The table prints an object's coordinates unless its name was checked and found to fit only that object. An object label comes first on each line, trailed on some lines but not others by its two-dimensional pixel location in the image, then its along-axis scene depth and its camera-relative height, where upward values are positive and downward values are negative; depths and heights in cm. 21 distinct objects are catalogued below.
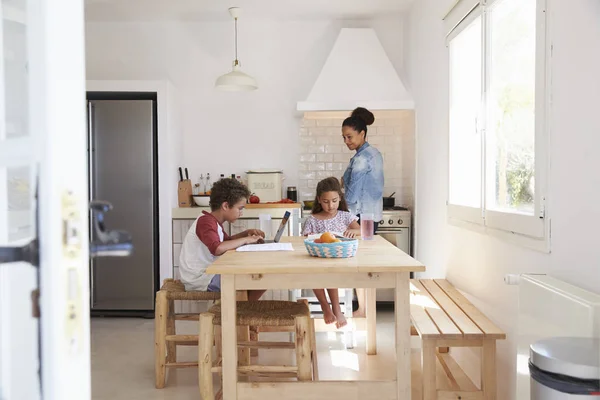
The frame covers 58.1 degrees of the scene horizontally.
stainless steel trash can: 132 -48
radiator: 148 -41
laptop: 294 -28
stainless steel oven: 485 -43
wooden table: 228 -50
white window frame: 205 +4
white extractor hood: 475 +90
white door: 69 -2
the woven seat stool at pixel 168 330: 295 -83
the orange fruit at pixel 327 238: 250 -27
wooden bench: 234 -68
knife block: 496 -11
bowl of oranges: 246 -31
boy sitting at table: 313 -31
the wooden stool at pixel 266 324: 252 -72
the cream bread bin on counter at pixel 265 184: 502 -4
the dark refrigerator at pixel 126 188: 460 -6
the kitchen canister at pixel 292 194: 517 -14
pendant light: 424 +78
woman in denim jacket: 407 +6
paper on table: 277 -35
